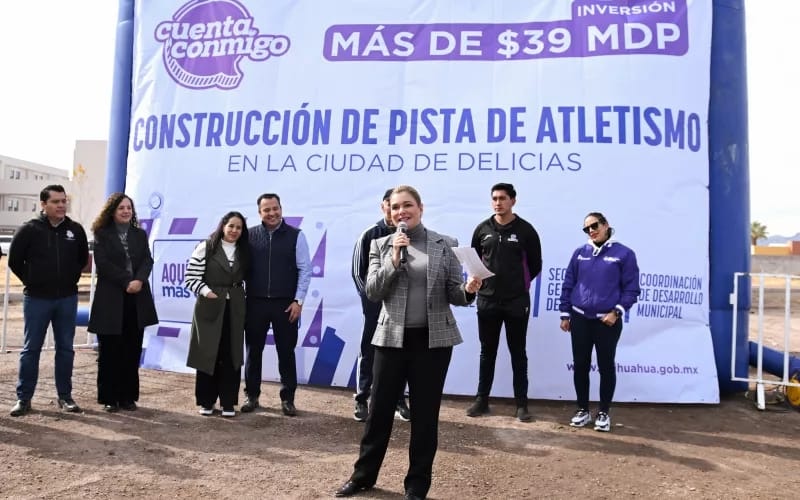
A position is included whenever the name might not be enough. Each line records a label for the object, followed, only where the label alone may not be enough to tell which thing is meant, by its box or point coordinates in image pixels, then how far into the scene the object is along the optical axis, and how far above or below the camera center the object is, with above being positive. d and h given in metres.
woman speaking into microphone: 3.22 -0.25
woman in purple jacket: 4.72 -0.07
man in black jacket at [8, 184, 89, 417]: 4.73 -0.08
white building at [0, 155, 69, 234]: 54.94 +7.08
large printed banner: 5.65 +1.37
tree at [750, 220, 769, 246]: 56.97 +6.07
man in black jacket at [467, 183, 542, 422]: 5.01 +0.05
